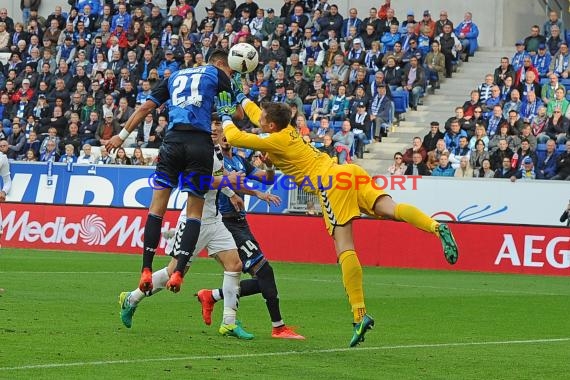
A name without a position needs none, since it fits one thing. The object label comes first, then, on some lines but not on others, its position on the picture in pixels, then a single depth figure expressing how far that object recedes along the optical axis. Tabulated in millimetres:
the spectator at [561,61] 31859
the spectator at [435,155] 29766
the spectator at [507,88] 31047
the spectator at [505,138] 29172
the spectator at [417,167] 29750
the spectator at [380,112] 32500
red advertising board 23922
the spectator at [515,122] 29469
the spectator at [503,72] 31494
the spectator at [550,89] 30248
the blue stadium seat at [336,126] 32344
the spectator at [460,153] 29578
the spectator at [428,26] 34366
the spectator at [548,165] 28688
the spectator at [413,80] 33562
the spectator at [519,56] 32312
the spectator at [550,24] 33438
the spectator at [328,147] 30609
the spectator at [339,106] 32562
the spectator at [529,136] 28958
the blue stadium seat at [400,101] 33531
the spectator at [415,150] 30030
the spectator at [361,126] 32062
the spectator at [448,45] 34250
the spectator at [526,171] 28547
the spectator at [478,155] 29312
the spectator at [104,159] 32469
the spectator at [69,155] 33250
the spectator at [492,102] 30750
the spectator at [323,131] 31328
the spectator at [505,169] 28750
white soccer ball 12539
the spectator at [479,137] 29562
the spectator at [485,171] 28825
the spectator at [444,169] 29438
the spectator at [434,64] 34031
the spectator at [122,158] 32062
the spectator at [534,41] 32938
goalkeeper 11336
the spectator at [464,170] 29297
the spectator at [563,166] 28462
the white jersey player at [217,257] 12062
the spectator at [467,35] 35375
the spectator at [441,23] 34250
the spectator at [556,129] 29250
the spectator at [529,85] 30766
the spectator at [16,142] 35594
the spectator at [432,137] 30344
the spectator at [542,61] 32031
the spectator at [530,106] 30250
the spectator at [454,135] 30256
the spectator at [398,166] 29938
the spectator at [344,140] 30875
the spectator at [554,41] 32656
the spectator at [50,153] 34406
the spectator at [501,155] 28938
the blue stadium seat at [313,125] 32406
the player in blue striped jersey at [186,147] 11797
